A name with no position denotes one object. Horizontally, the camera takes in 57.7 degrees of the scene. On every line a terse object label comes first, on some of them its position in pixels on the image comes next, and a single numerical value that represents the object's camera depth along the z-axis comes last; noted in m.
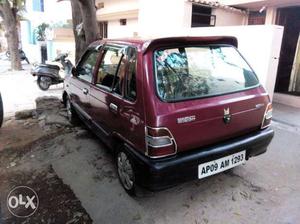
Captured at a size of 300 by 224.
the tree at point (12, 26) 12.38
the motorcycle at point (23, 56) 15.98
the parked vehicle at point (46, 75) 8.73
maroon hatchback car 2.31
